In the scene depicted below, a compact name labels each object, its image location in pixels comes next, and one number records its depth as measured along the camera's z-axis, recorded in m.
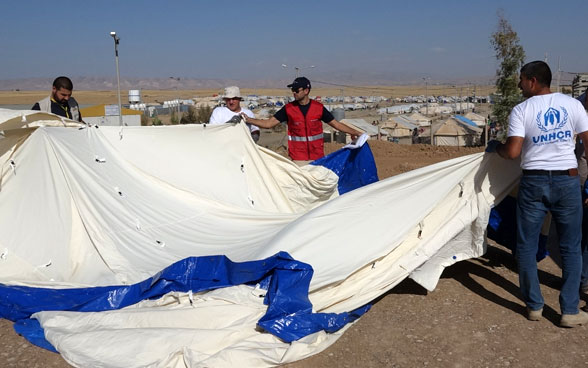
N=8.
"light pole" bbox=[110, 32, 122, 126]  20.05
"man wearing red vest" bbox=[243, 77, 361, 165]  6.29
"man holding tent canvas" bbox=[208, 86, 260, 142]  6.64
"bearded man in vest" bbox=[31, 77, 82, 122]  6.01
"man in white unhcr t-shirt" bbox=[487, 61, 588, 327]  3.79
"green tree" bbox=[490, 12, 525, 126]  21.95
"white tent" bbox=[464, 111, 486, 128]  35.59
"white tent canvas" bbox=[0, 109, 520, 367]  3.70
